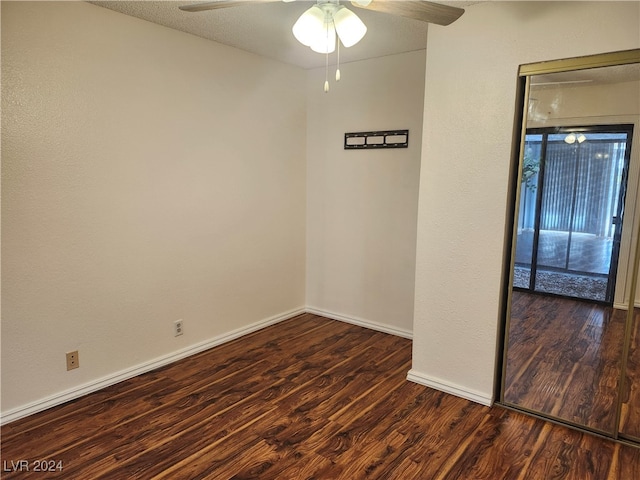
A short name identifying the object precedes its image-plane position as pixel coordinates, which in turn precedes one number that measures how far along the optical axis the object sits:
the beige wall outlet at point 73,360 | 2.73
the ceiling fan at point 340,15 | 1.84
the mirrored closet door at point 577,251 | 2.34
